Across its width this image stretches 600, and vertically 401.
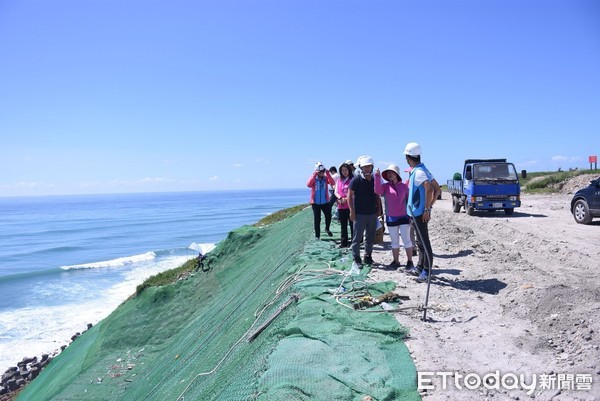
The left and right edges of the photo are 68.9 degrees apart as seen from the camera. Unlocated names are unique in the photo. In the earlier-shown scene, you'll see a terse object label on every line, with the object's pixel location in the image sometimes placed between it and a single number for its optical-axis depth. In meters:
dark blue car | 12.39
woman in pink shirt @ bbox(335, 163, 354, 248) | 8.59
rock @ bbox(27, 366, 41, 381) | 11.90
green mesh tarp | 3.30
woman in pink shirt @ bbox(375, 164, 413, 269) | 6.82
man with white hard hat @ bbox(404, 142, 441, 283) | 5.90
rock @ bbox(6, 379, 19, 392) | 11.38
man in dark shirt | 6.96
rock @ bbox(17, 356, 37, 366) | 12.77
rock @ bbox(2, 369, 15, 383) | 11.74
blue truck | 15.62
